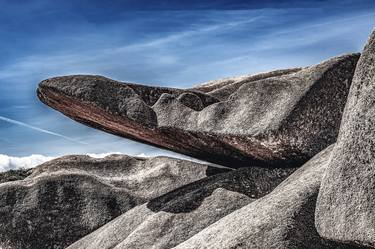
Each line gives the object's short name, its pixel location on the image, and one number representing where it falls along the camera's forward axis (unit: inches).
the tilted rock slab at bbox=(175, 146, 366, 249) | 354.6
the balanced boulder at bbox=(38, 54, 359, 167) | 474.9
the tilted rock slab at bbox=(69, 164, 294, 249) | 480.1
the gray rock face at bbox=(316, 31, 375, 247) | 301.4
